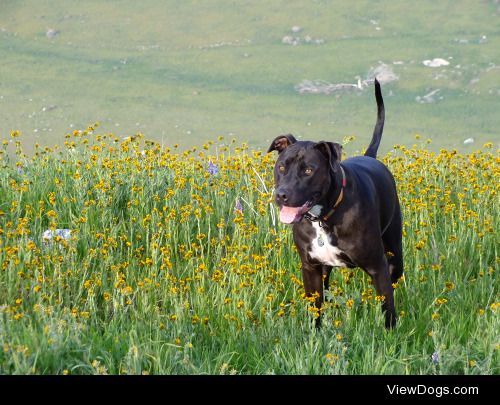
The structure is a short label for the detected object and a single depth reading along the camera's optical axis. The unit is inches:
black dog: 456.1
